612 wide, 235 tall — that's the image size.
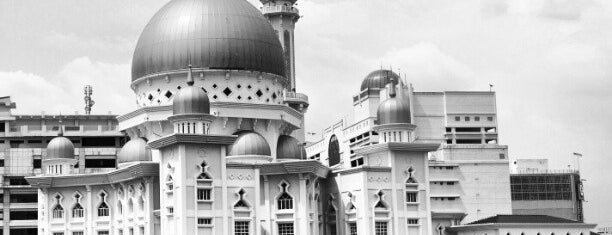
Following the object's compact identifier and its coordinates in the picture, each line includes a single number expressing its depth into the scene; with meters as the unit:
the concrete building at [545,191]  139.62
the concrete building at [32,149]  110.62
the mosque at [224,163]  77.00
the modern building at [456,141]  128.25
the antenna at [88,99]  124.12
